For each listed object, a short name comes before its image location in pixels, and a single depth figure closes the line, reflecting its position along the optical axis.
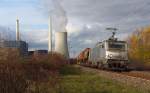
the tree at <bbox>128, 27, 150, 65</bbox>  42.08
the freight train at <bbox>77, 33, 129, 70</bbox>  21.37
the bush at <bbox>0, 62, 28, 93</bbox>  5.40
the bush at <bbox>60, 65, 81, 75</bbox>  18.83
